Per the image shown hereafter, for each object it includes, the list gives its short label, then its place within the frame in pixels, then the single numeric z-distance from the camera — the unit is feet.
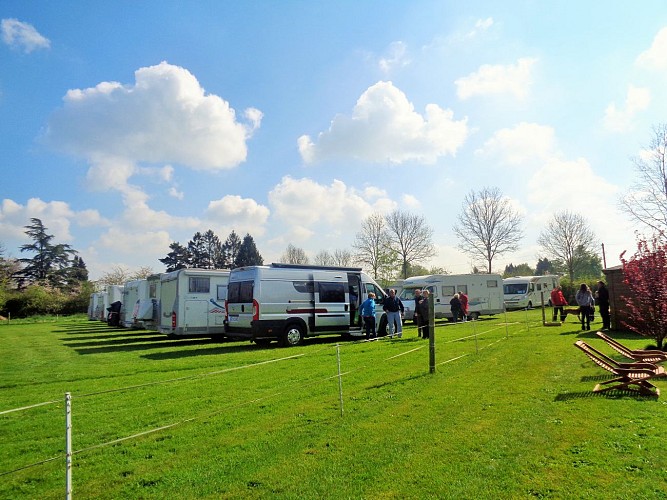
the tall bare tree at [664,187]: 86.77
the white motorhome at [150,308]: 64.03
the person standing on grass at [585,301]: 55.76
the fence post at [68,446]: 11.61
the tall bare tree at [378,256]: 166.50
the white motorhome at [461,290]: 85.76
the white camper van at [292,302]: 48.34
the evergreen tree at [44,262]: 220.84
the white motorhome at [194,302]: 56.24
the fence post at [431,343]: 29.22
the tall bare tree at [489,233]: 156.56
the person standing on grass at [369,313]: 51.85
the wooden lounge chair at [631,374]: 22.34
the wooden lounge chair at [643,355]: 28.66
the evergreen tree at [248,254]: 292.40
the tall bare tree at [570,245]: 172.96
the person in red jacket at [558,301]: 67.67
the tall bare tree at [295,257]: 230.50
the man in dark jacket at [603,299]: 52.95
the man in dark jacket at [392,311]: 52.47
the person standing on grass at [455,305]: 67.60
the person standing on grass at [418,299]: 53.45
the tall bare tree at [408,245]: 168.96
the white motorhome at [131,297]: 69.79
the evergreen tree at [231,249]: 299.99
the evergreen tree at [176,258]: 277.23
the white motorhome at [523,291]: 124.06
